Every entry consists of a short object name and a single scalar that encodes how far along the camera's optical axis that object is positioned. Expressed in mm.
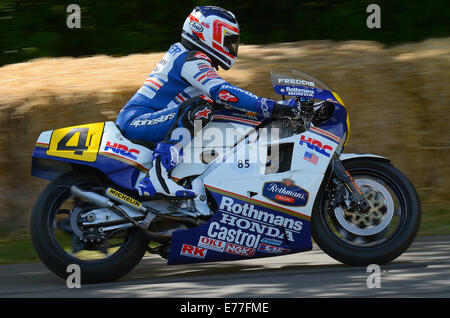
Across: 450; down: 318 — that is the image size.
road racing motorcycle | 11516
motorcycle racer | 11539
